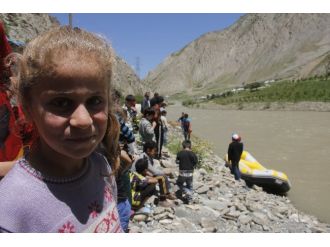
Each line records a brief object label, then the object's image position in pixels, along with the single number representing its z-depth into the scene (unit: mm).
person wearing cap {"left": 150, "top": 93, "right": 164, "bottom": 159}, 8959
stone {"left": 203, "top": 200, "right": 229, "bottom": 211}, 7723
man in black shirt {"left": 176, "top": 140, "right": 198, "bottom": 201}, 7715
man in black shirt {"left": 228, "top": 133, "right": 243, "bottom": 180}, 10914
